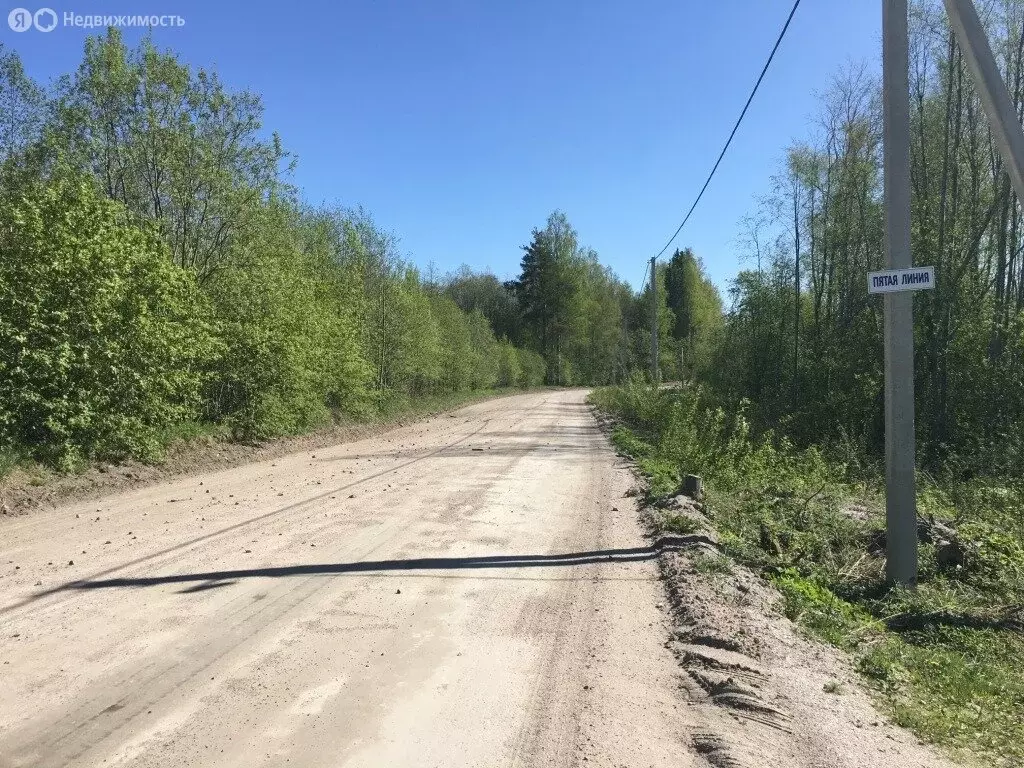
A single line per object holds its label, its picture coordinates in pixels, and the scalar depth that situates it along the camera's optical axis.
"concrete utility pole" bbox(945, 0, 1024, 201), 4.63
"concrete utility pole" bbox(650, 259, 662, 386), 28.60
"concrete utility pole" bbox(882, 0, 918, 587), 6.27
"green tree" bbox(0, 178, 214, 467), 10.91
